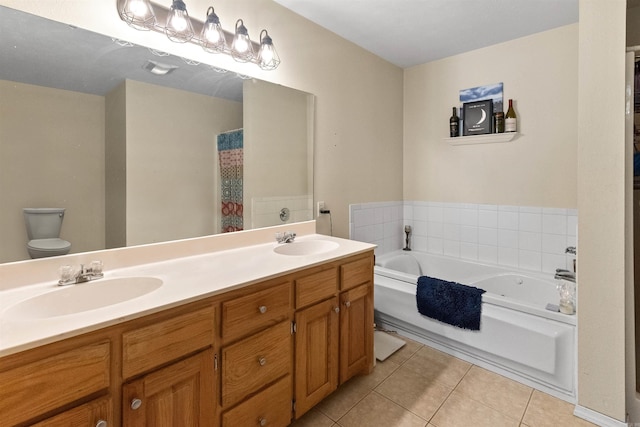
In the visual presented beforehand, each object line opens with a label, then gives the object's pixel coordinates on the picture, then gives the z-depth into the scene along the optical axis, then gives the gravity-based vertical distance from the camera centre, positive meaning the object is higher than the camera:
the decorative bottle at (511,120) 2.59 +0.74
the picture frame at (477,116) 2.71 +0.83
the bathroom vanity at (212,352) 0.82 -0.49
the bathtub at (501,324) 1.76 -0.75
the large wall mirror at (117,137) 1.21 +0.34
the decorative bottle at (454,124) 2.91 +0.80
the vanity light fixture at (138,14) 1.41 +0.91
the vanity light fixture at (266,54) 1.89 +0.97
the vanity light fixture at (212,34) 1.63 +0.94
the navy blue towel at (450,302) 2.05 -0.65
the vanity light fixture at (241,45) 1.77 +0.96
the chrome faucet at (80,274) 1.19 -0.25
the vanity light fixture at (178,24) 1.51 +0.93
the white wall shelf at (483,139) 2.61 +0.63
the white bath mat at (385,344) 2.19 -1.02
